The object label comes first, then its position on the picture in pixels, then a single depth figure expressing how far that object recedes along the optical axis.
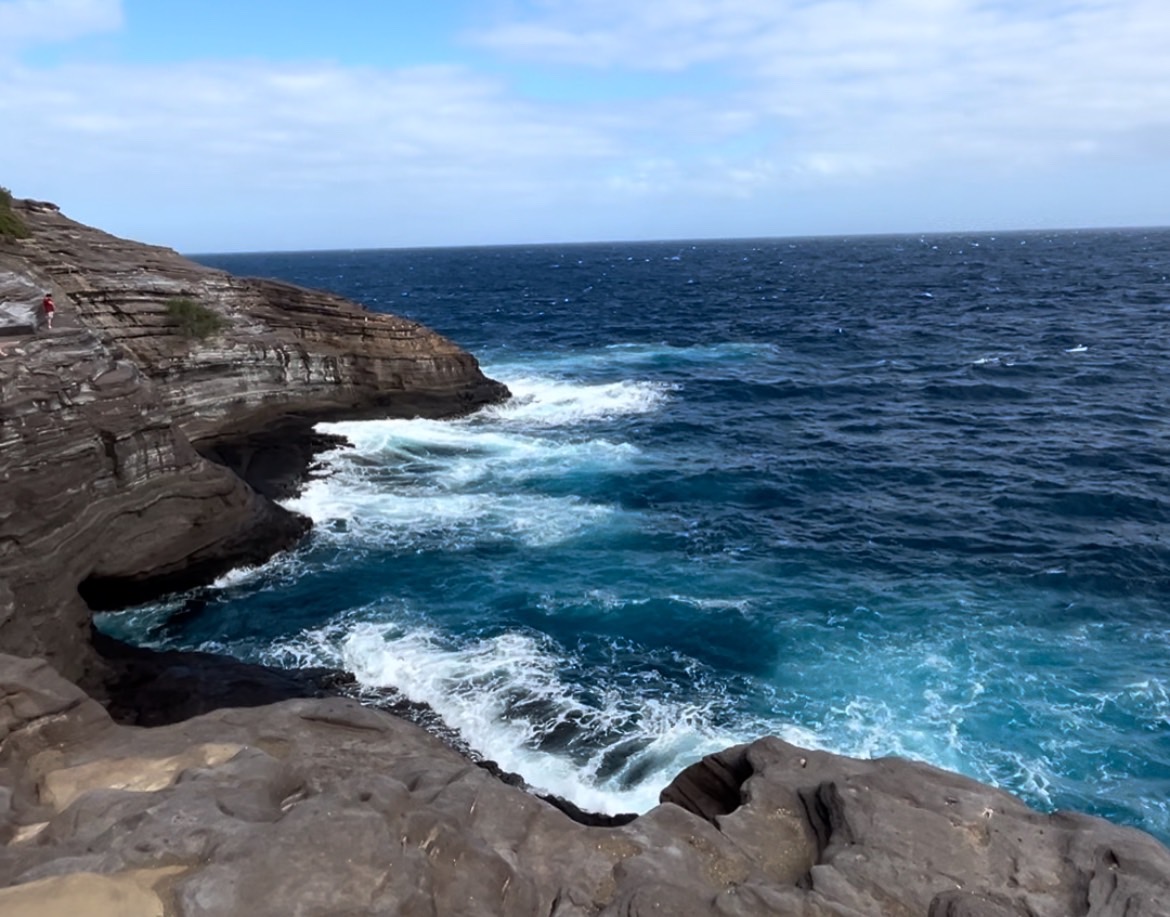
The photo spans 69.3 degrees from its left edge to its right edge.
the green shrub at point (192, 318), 39.16
